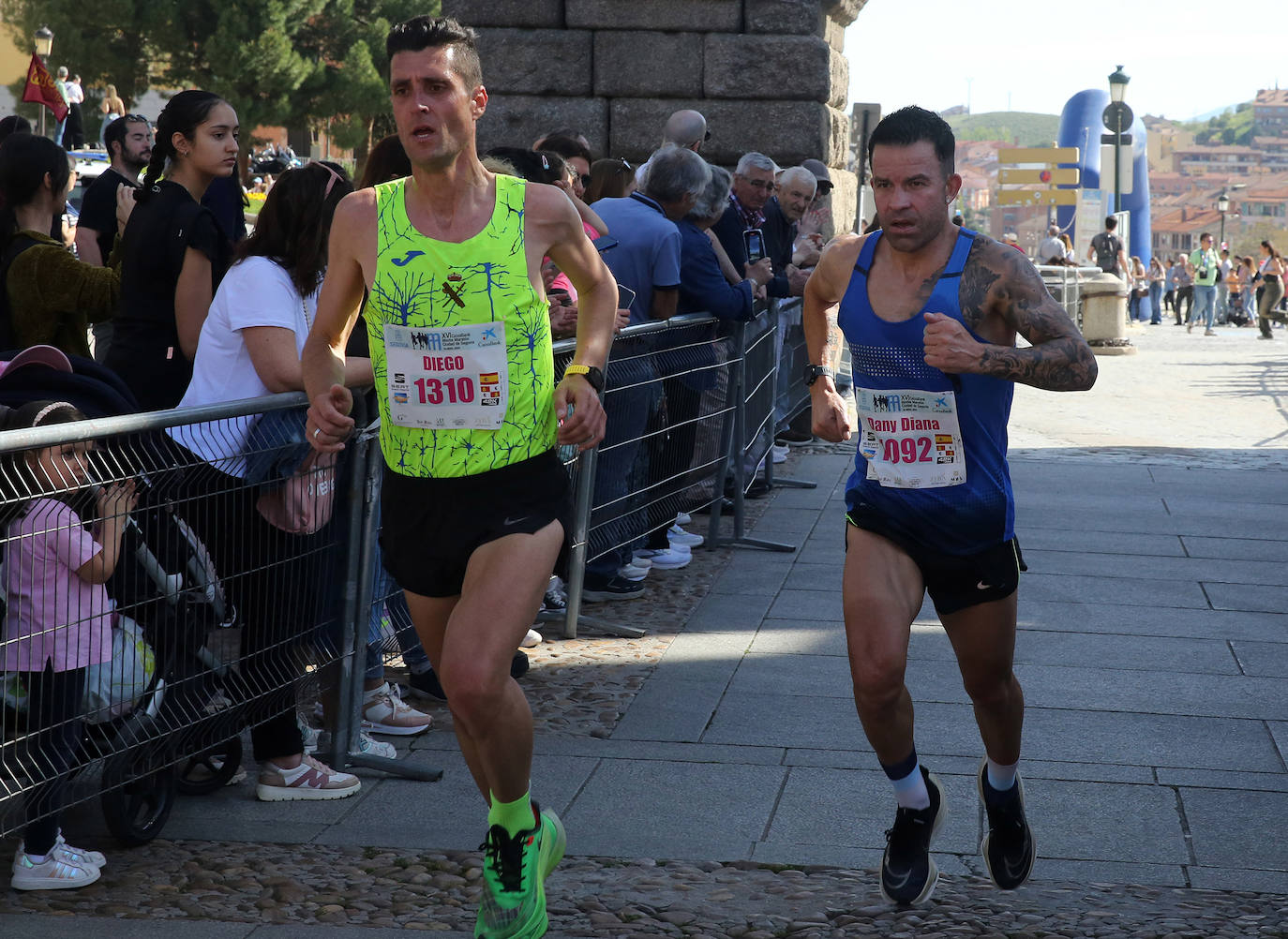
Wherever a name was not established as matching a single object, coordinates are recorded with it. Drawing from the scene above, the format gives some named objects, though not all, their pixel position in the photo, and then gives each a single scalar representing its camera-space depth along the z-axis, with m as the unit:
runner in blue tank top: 7.47
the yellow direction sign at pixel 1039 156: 99.06
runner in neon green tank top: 6.95
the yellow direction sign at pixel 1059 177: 104.85
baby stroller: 7.51
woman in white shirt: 8.61
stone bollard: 44.78
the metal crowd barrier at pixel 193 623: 7.16
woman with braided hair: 10.70
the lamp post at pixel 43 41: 49.81
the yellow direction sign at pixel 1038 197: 109.12
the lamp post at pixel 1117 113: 57.97
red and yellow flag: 43.83
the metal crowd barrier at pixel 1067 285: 44.28
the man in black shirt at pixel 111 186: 14.96
